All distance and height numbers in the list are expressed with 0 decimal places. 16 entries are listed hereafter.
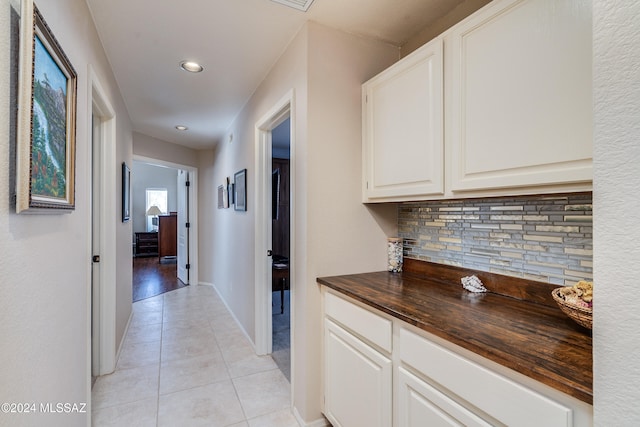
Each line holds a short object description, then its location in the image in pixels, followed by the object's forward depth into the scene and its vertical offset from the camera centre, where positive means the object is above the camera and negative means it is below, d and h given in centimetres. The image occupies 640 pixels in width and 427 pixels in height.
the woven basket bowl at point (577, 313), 91 -30
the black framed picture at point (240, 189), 303 +25
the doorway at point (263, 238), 265 -21
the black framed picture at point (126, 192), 288 +20
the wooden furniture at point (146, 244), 861 -86
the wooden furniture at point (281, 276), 356 -72
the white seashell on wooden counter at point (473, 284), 146 -34
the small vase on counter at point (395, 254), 192 -25
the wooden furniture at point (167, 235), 789 -58
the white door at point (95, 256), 234 -33
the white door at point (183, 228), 549 -27
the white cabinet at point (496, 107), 97 +42
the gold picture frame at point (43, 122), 82 +30
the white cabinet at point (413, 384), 79 -57
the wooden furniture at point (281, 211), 470 +4
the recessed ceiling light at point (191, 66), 227 +111
